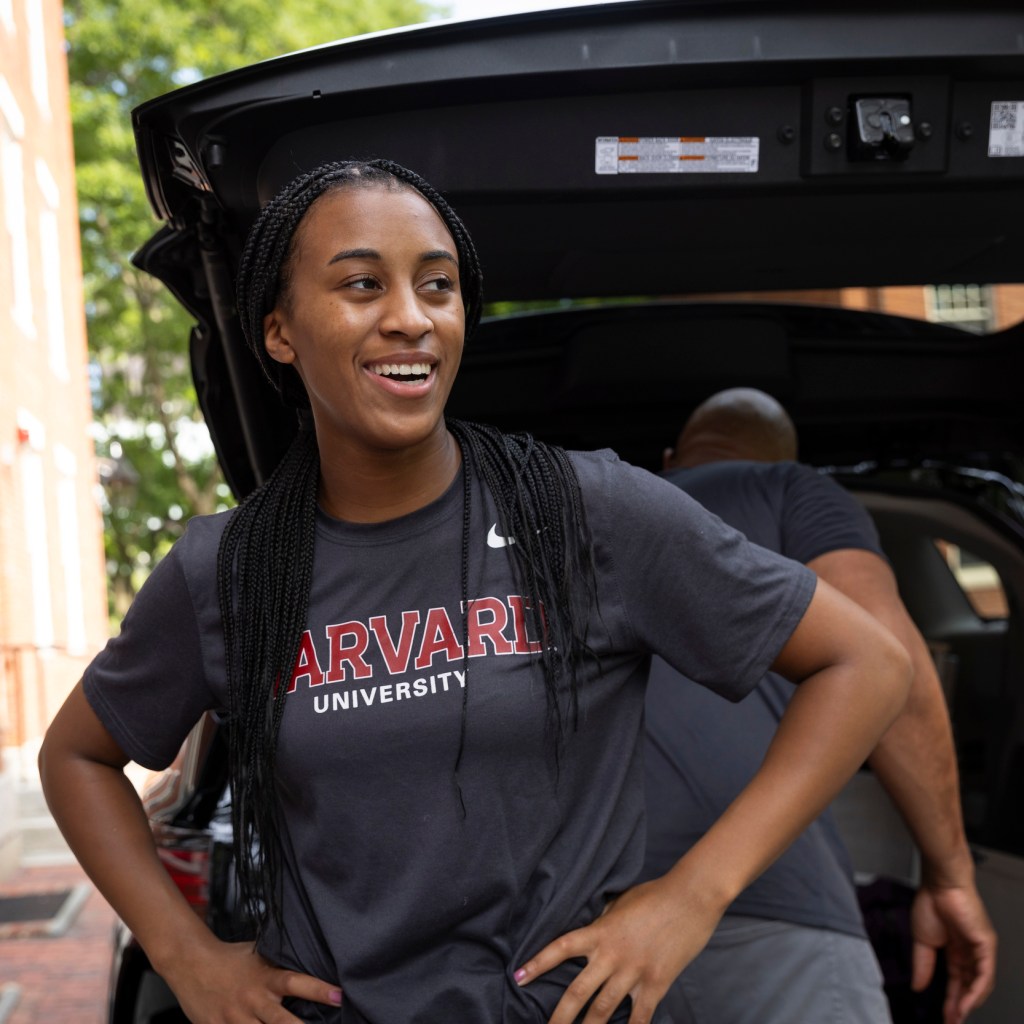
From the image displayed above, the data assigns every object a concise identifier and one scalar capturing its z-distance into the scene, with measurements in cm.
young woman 176
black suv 198
